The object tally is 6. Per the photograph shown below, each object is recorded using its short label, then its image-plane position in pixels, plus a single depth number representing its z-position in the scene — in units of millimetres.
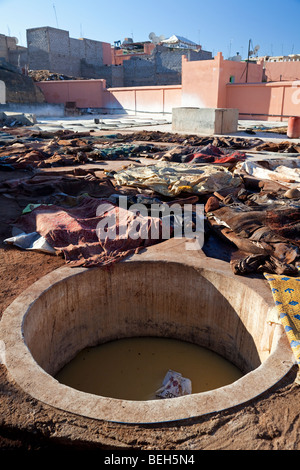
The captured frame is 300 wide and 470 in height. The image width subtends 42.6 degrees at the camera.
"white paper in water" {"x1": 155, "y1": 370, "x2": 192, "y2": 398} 3725
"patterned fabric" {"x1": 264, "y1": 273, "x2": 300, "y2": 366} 2996
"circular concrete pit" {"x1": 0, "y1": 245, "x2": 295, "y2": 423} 2836
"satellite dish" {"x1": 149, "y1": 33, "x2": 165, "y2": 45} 45812
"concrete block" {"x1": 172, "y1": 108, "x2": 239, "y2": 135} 14109
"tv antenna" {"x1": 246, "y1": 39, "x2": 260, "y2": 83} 34400
